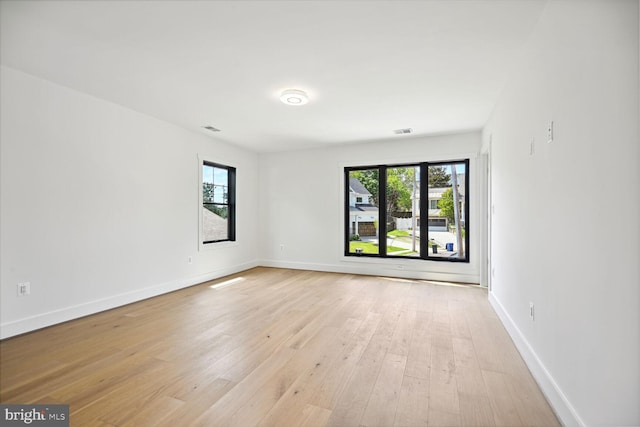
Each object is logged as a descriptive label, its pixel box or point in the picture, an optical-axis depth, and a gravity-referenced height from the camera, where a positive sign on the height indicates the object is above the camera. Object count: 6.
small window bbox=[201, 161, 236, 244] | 5.29 +0.25
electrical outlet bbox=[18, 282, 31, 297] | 2.84 -0.69
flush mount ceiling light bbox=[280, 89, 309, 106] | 3.26 +1.35
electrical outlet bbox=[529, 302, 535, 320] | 2.20 -0.71
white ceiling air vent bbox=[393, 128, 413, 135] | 4.76 +1.40
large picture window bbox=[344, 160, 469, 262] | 5.18 +0.11
